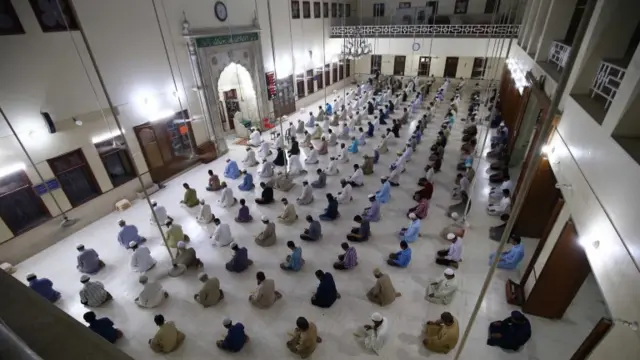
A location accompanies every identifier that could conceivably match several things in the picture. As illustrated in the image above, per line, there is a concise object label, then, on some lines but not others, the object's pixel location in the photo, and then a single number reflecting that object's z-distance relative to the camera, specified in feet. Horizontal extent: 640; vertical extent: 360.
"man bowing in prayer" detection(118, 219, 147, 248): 23.98
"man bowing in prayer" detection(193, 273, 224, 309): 19.03
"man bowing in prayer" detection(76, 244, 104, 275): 21.83
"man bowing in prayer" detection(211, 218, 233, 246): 23.77
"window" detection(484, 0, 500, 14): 63.74
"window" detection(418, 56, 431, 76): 67.92
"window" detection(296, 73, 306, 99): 55.57
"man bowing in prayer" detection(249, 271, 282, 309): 18.61
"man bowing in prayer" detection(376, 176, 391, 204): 27.96
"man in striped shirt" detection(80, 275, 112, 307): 19.39
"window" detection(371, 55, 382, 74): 72.18
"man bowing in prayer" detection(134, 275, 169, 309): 19.04
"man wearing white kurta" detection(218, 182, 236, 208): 28.48
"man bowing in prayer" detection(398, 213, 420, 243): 23.04
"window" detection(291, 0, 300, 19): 50.79
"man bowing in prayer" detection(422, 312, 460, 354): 15.78
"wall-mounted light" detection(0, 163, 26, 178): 21.93
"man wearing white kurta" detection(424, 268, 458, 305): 18.31
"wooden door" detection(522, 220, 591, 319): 15.14
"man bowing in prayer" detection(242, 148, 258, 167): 36.24
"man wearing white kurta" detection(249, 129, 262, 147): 41.00
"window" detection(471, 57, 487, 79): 64.18
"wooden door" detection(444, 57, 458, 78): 66.33
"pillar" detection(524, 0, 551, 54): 31.99
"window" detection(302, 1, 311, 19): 53.60
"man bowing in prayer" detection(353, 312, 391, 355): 15.85
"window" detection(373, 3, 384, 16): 70.74
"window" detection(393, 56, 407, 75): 70.44
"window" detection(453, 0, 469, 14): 65.76
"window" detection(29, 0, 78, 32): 22.35
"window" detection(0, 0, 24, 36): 20.89
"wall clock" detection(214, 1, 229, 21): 36.19
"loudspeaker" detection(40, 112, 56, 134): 23.38
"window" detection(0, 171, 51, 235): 22.62
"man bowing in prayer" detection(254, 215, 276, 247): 23.71
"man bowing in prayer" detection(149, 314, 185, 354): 16.34
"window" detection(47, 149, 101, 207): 25.30
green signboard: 34.66
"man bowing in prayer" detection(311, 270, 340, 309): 18.28
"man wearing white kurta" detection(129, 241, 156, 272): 21.67
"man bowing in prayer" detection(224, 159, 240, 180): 33.27
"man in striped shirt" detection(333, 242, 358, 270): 20.98
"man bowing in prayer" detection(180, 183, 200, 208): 28.84
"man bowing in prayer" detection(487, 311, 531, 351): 15.44
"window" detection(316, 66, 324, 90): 61.36
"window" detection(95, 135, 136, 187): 27.94
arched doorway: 46.16
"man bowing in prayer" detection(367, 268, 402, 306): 18.45
